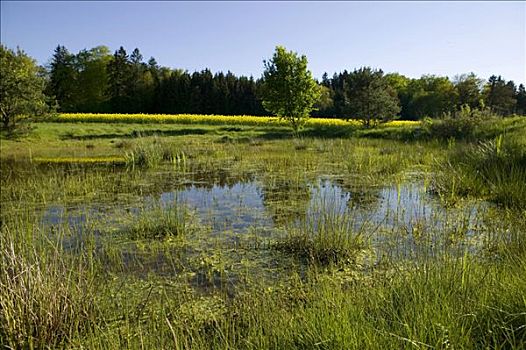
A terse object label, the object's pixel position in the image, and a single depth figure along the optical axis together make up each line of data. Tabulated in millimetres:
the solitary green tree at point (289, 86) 25234
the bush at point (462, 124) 13543
